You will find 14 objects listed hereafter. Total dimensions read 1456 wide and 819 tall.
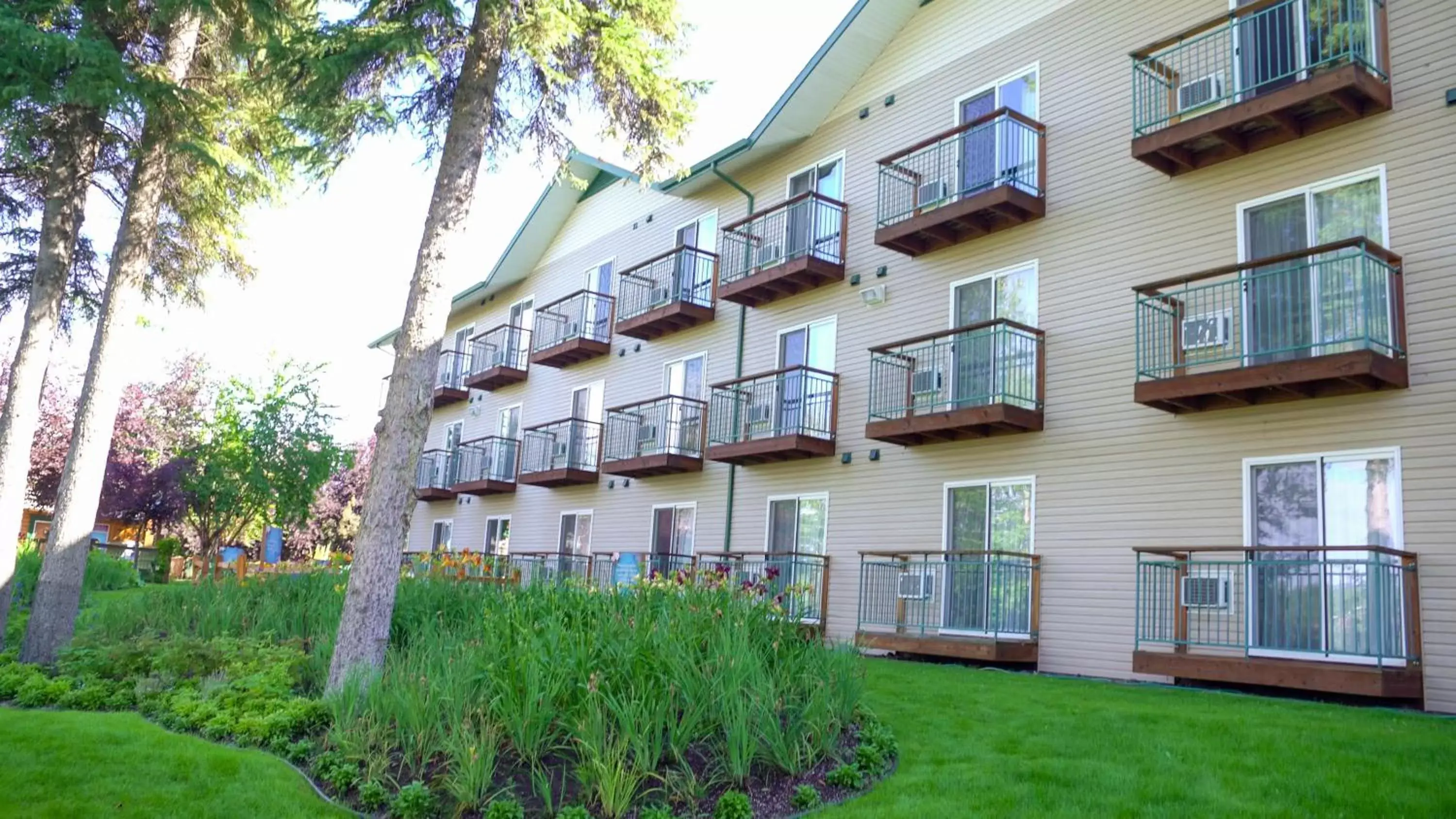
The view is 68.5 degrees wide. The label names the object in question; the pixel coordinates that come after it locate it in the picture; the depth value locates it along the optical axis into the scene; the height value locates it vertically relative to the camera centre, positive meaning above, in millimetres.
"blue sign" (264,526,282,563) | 32125 +301
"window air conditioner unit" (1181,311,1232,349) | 11758 +3255
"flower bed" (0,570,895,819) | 6828 -981
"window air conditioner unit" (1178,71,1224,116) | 12633 +6346
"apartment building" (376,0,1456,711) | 10617 +3415
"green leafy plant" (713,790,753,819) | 6531 -1307
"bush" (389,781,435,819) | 6586 -1449
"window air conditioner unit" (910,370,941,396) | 15164 +3153
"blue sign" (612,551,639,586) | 20750 +271
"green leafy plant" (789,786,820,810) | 6820 -1278
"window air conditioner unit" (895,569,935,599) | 14609 +260
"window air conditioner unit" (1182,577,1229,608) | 11336 +362
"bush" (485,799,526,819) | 6398 -1406
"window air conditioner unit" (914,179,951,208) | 16109 +6188
